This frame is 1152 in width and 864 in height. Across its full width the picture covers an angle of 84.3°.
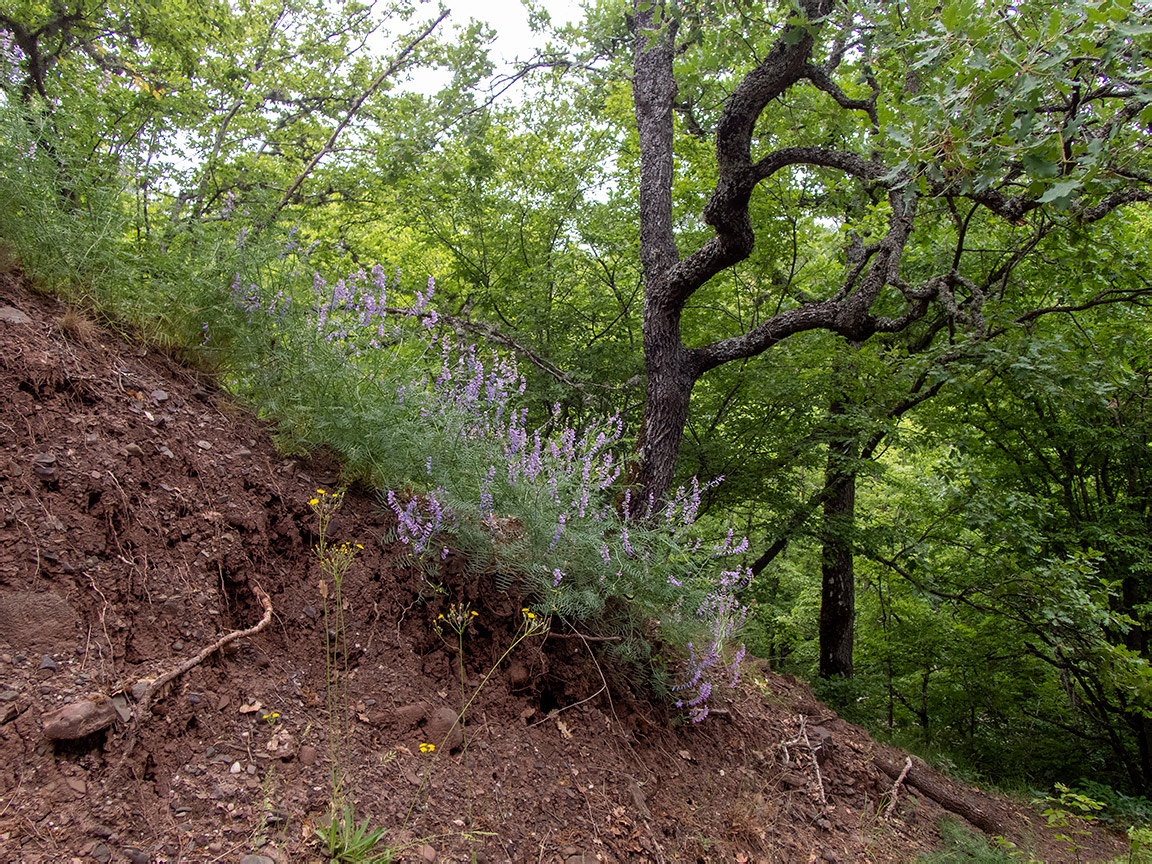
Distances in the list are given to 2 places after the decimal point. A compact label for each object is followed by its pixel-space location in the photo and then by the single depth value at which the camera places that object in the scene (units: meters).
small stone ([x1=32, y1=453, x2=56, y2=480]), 2.34
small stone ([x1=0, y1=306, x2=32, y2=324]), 2.71
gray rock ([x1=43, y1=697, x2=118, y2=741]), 1.78
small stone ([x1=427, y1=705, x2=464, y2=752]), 2.65
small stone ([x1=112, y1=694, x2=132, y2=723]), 1.94
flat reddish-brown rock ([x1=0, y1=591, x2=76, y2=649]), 1.99
